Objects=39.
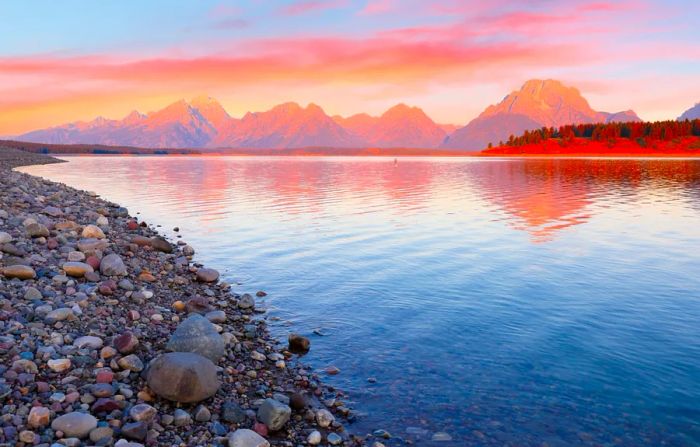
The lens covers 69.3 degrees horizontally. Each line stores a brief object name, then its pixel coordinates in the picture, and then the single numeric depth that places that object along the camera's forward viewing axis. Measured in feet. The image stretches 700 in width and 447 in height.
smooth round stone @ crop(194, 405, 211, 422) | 30.12
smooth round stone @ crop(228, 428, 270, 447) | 27.86
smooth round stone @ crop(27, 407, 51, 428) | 26.58
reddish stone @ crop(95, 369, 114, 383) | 31.75
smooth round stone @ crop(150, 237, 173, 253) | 74.02
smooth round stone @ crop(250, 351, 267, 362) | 41.08
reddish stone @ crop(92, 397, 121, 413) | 28.89
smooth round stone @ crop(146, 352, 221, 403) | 31.07
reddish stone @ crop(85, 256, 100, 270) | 54.33
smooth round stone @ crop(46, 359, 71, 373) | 31.91
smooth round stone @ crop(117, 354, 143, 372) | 33.83
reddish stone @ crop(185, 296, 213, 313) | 50.08
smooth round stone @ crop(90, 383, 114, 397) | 30.22
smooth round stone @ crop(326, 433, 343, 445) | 30.32
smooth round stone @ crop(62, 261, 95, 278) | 50.62
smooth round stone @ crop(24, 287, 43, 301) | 41.98
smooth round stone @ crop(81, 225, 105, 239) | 69.10
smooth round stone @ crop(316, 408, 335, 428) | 32.35
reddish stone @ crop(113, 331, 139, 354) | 35.76
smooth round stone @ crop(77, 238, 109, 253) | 60.18
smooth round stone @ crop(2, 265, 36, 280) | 45.93
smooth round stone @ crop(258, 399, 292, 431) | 30.89
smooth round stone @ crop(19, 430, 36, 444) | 25.31
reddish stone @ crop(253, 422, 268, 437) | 29.99
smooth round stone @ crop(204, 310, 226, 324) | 47.21
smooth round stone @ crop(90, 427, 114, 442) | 26.46
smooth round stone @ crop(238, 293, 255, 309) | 54.71
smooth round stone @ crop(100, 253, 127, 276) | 53.63
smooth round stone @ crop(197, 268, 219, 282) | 62.90
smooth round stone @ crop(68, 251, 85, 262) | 55.26
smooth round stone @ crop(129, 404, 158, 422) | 28.58
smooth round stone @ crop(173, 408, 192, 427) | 29.32
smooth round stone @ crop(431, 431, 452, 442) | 31.45
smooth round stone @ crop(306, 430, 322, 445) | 30.08
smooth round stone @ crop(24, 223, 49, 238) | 61.87
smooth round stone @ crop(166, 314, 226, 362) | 37.01
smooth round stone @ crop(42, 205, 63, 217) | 84.89
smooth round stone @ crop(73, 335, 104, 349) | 35.53
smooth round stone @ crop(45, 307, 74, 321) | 38.63
